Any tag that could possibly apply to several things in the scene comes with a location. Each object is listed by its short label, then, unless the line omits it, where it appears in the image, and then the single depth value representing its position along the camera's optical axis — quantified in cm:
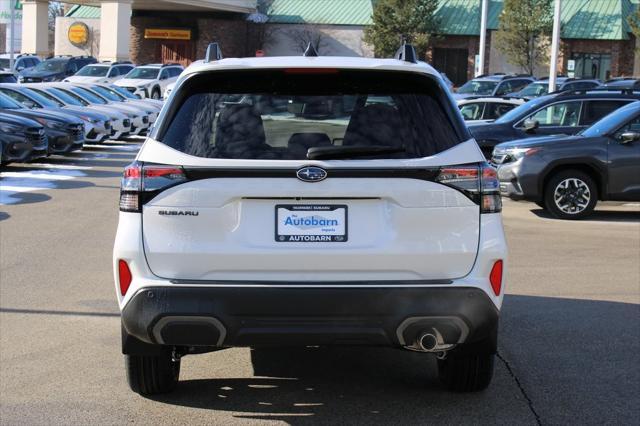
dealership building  6028
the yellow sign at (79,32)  6738
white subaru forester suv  473
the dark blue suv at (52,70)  4756
